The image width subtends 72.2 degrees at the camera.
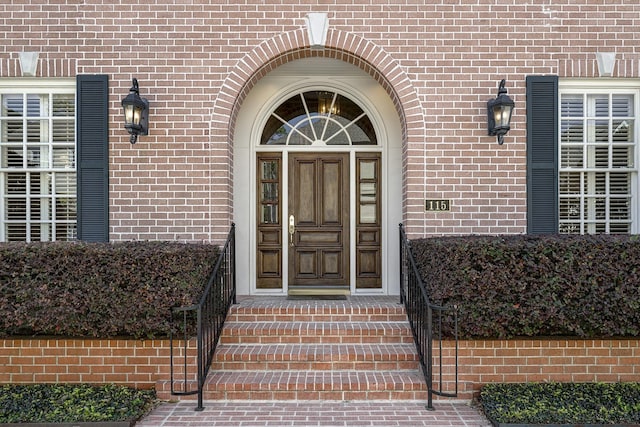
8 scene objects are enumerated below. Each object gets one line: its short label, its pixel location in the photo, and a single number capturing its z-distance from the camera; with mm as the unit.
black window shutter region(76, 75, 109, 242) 5105
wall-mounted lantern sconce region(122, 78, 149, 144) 4846
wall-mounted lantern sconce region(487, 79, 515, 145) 4855
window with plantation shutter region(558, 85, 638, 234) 5359
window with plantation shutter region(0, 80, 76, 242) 5320
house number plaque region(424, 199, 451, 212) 5160
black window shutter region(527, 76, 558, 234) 5148
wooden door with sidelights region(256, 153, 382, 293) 6160
